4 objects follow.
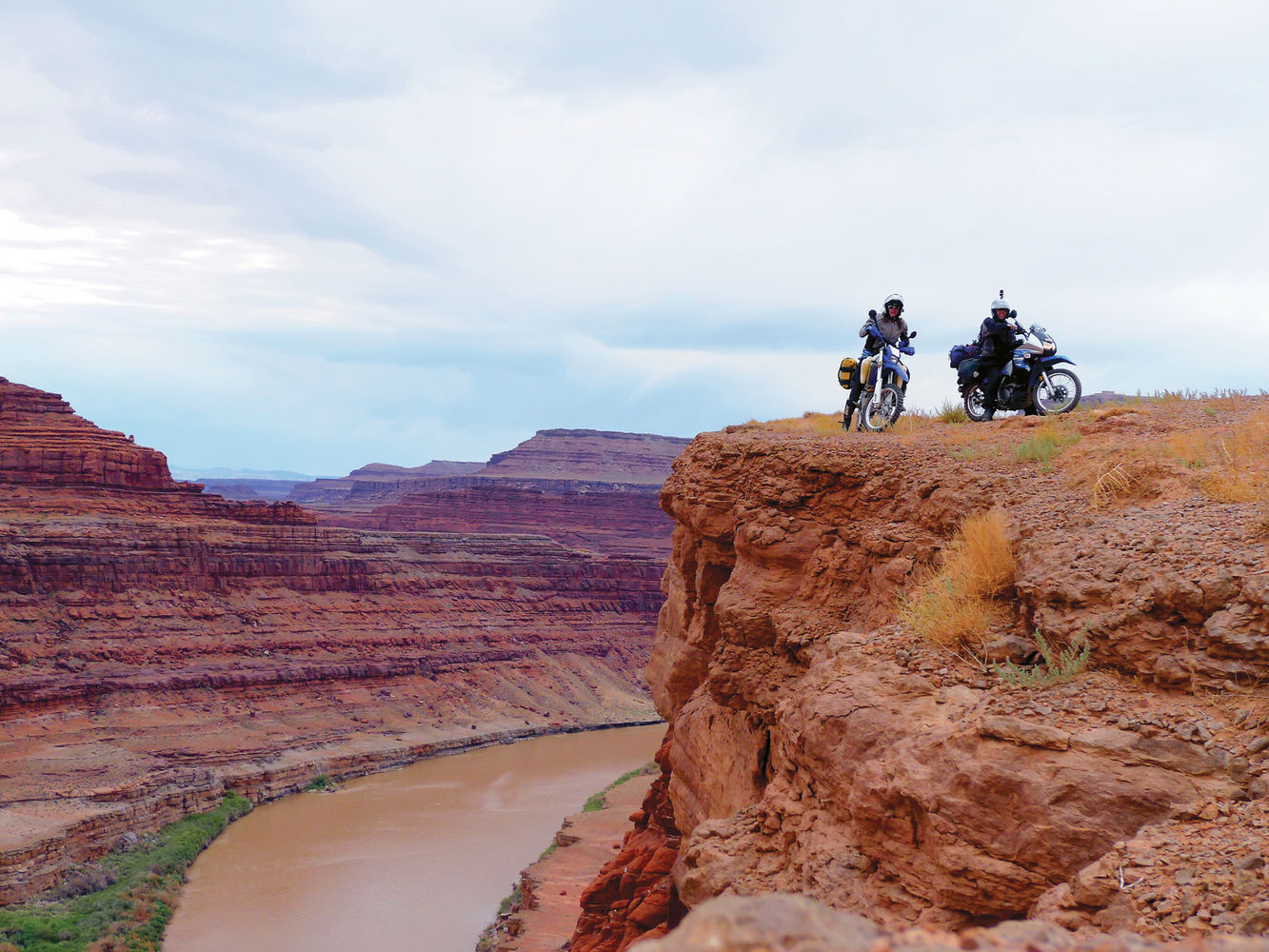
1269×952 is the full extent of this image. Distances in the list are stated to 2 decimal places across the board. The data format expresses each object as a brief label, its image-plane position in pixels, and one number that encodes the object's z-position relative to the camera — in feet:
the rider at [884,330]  46.32
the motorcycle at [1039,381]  41.11
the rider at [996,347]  42.42
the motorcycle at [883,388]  44.34
